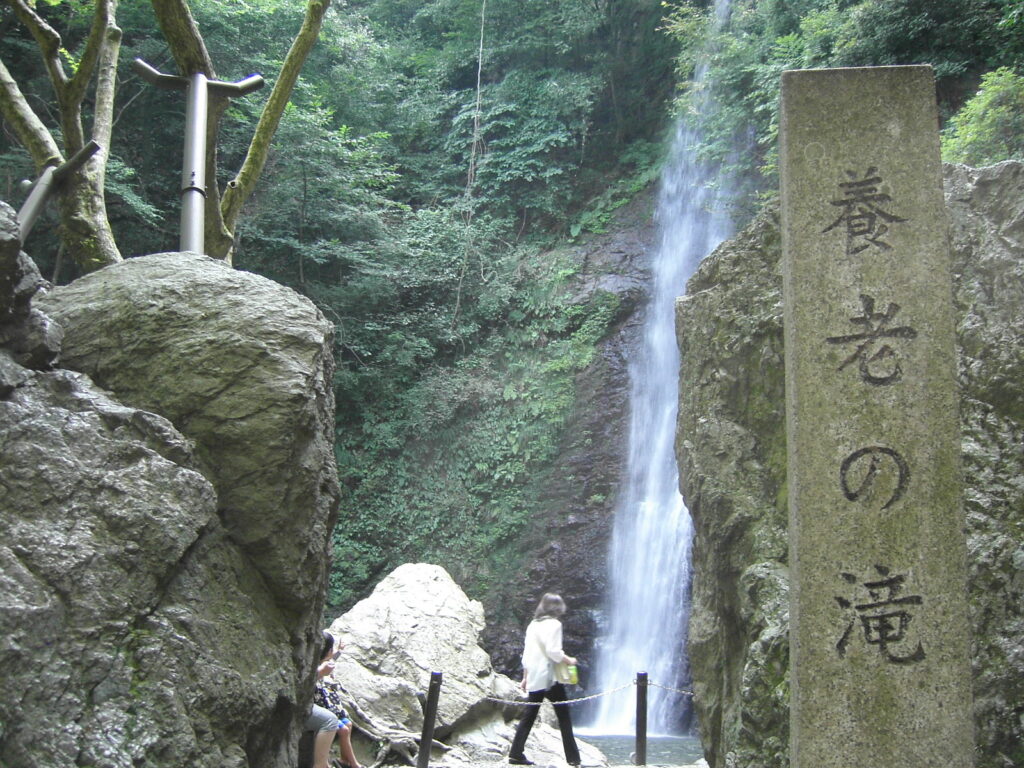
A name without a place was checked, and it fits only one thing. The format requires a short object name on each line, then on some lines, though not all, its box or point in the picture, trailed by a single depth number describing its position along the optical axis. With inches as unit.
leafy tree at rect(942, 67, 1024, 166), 352.2
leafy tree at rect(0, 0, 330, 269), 283.7
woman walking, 293.9
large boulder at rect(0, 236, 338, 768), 140.9
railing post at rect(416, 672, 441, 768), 283.1
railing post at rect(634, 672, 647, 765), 315.9
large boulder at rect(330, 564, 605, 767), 328.5
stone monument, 145.9
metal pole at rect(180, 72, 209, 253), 270.2
